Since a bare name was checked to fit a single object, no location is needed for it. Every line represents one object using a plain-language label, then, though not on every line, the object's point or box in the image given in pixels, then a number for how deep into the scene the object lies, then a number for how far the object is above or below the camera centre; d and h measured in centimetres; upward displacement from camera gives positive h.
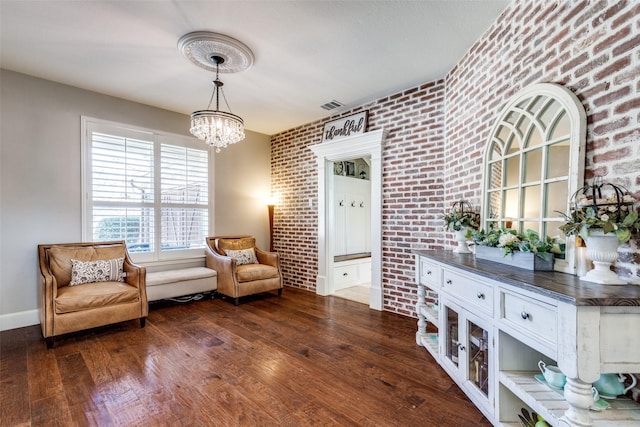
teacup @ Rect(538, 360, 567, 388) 140 -82
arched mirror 154 +32
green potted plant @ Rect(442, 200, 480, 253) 246 -10
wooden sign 392 +123
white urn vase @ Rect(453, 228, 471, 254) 247 -27
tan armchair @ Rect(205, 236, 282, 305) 392 -82
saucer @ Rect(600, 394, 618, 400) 128 -83
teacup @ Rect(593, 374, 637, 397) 126 -77
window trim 352 +50
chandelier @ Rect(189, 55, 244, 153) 277 +84
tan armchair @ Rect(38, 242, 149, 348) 265 -81
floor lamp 528 -15
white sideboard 111 -58
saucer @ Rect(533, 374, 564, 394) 139 -87
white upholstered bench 367 -97
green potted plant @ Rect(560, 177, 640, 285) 120 -6
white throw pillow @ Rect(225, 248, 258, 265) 437 -70
